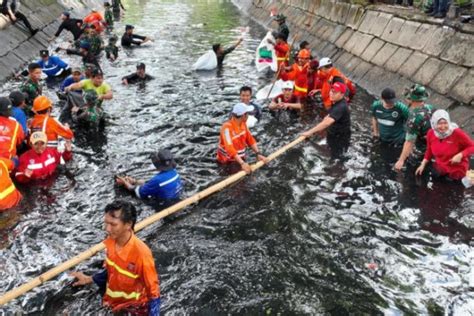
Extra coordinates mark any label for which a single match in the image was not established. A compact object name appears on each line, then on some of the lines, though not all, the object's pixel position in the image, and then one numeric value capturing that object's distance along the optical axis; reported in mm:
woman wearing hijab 7504
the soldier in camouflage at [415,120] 8453
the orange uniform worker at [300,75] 12493
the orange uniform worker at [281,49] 15594
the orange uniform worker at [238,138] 8156
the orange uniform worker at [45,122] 8477
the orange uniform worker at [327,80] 11555
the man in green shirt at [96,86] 11417
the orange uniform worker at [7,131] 7681
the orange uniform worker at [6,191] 6946
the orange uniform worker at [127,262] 4109
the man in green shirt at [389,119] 9305
